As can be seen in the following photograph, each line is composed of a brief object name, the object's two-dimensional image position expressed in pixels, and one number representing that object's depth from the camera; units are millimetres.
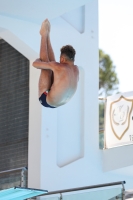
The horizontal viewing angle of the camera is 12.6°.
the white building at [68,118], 10609
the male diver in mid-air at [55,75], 7430
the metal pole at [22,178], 10239
